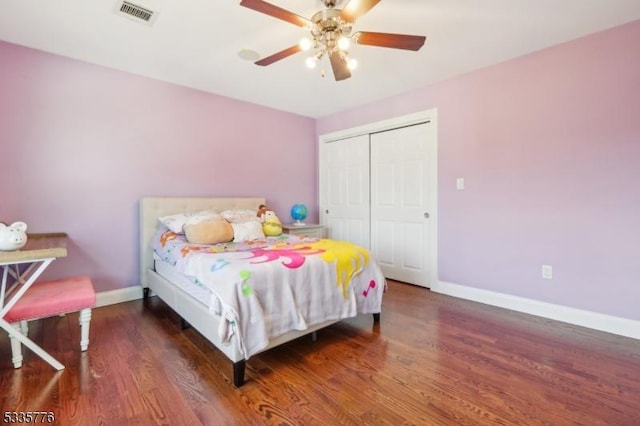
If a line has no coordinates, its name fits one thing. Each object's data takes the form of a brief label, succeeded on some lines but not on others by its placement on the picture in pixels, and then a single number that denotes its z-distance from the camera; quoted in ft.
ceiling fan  5.57
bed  5.79
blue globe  14.69
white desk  5.58
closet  11.84
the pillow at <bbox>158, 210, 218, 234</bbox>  9.86
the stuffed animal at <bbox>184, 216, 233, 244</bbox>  9.02
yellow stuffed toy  11.00
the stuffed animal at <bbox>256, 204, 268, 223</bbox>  11.90
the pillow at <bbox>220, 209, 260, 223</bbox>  10.89
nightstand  13.67
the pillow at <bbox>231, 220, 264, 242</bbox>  9.91
